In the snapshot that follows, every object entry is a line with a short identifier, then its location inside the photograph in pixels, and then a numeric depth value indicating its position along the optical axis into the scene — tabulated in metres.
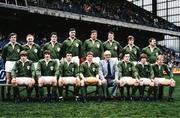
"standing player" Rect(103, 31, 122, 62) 11.09
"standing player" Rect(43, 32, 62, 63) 10.58
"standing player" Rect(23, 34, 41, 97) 10.42
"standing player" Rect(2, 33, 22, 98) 10.25
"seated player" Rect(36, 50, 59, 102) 9.54
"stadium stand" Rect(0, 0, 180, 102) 25.53
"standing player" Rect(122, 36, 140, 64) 11.04
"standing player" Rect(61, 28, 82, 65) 10.73
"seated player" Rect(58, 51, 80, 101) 9.87
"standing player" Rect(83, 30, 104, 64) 10.91
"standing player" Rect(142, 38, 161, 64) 11.06
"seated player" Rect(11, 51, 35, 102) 9.44
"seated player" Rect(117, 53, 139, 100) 10.05
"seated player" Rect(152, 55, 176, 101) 10.30
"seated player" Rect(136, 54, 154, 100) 10.24
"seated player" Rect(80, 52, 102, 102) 9.89
